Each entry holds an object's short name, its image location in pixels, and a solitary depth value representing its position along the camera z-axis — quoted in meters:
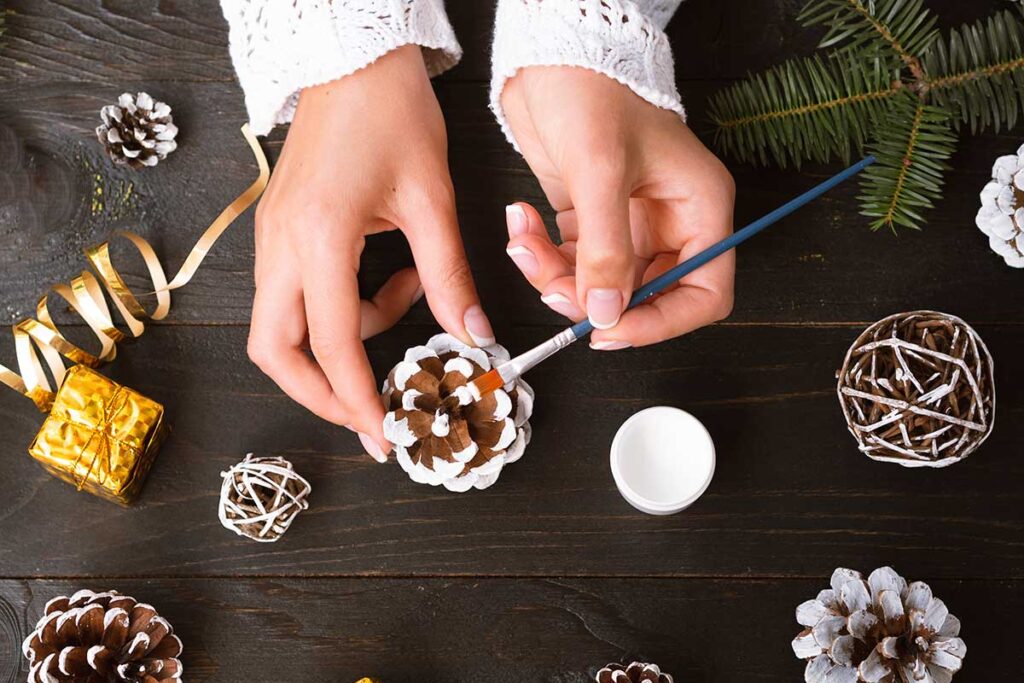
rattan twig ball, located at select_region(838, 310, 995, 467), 0.68
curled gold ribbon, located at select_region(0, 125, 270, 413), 0.77
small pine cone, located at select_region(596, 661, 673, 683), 0.71
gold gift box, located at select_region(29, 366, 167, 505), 0.74
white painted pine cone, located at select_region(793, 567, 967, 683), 0.69
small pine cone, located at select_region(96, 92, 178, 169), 0.80
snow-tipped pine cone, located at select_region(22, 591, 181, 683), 0.71
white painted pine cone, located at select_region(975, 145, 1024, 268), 0.73
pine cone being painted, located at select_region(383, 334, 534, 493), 0.70
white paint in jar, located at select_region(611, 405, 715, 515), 0.73
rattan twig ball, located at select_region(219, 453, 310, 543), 0.74
